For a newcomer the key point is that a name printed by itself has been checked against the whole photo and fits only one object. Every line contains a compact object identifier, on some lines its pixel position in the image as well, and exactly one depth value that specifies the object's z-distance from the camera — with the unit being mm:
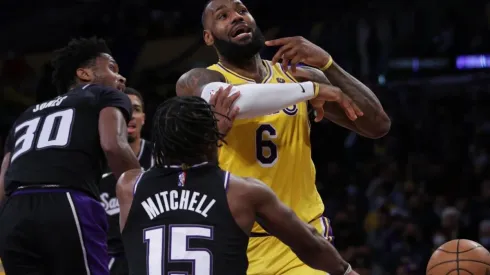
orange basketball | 8522
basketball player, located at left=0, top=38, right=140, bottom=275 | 8958
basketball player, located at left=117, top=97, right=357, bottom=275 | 6500
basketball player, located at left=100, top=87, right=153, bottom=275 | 12586
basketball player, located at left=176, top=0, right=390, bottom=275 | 8579
